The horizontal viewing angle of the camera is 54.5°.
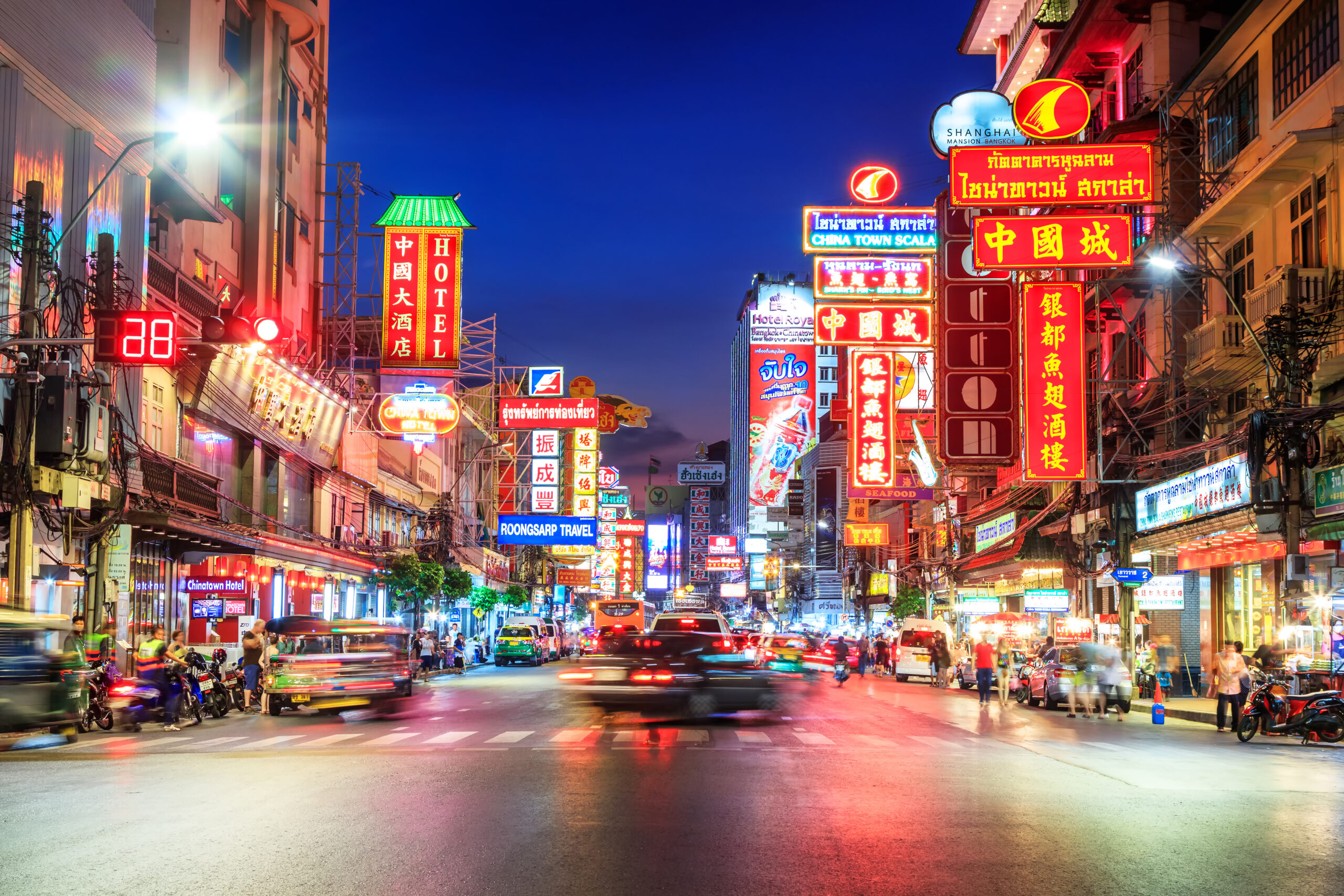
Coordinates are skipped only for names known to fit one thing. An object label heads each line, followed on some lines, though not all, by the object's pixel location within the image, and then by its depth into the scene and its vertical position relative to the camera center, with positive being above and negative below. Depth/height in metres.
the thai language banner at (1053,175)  32.66 +10.05
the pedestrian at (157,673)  23.55 -2.00
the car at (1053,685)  28.20 -2.75
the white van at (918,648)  48.62 -2.99
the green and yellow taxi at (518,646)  62.47 -3.87
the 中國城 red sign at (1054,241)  32.53 +8.27
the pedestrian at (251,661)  28.86 -2.17
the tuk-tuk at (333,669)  26.16 -2.12
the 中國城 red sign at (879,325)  44.84 +8.30
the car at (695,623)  29.92 -1.30
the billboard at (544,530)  62.47 +1.70
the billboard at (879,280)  44.53 +9.84
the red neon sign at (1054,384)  33.34 +4.72
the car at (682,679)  23.11 -2.01
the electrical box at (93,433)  26.02 +2.61
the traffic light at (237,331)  21.28 +3.85
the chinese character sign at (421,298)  43.88 +8.98
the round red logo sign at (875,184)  52.12 +15.30
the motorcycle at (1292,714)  21.03 -2.39
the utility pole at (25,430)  24.56 +2.51
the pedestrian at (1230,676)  23.41 -1.91
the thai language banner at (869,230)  45.81 +11.94
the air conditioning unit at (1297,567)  24.58 +0.05
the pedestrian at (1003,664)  33.47 -2.51
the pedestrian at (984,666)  32.91 -2.47
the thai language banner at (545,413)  59.69 +7.00
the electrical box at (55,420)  24.81 +2.70
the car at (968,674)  43.62 -3.55
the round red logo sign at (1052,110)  36.03 +12.69
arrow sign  33.34 -0.17
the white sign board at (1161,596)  32.94 -0.67
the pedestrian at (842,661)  44.41 -3.21
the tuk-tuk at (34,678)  17.84 -1.61
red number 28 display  21.58 +3.72
